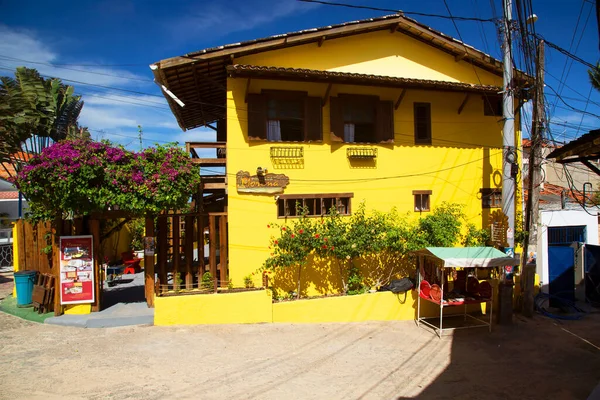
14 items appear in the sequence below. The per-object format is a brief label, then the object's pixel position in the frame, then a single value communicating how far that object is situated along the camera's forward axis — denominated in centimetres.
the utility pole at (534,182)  1054
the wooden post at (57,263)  929
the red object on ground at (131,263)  1559
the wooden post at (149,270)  964
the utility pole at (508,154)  1083
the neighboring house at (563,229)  1382
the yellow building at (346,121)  1066
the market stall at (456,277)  910
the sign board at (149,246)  957
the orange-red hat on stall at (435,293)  928
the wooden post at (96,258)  947
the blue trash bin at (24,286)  1020
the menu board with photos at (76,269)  927
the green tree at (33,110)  1453
